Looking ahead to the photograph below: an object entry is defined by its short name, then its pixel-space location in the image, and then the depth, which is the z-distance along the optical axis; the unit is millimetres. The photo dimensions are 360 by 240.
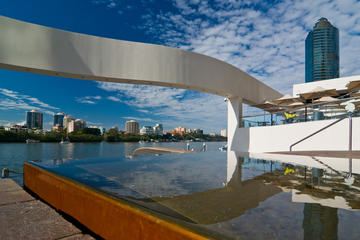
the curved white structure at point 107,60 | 6606
